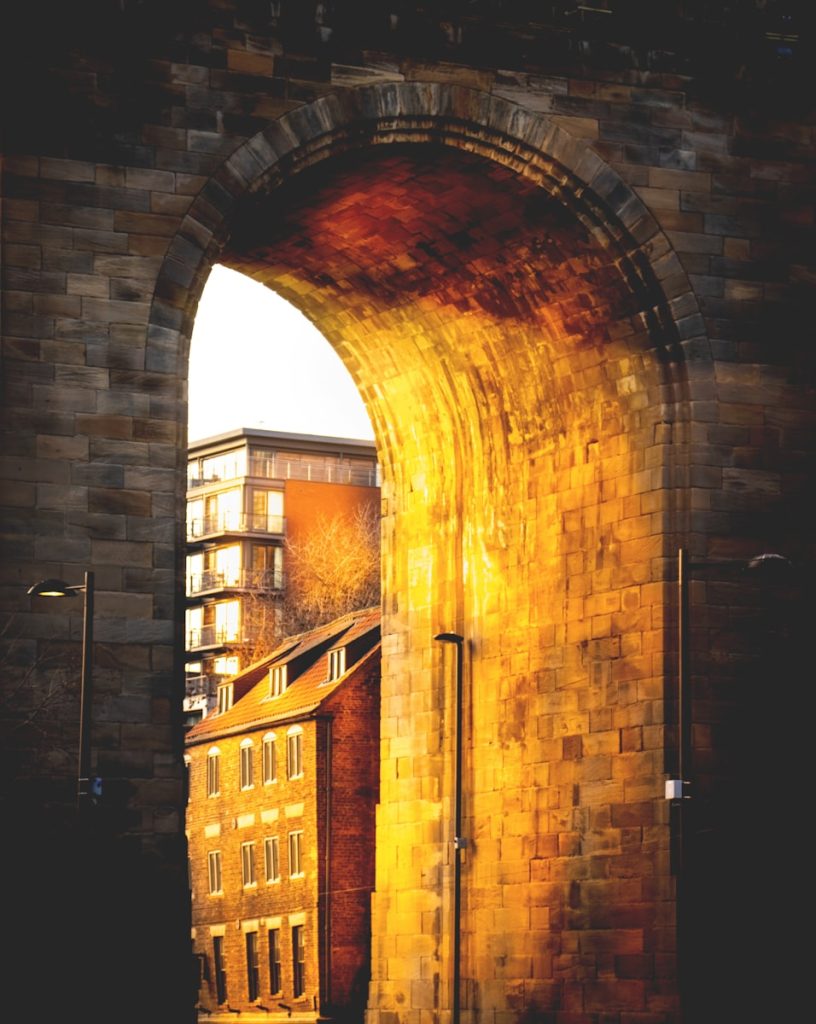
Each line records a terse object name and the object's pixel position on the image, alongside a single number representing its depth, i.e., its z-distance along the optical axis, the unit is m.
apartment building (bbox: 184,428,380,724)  119.69
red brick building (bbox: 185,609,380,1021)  73.31
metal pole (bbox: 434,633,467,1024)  47.84
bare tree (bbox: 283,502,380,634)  113.56
